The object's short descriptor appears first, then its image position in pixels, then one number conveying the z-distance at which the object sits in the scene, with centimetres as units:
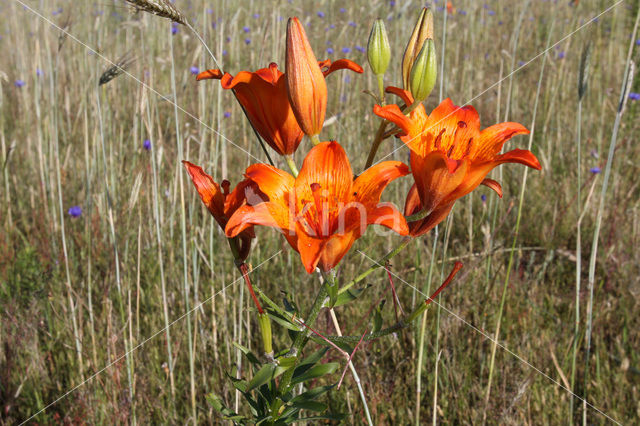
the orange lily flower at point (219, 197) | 54
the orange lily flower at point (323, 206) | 51
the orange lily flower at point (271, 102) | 55
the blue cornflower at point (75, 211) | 98
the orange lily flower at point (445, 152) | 52
